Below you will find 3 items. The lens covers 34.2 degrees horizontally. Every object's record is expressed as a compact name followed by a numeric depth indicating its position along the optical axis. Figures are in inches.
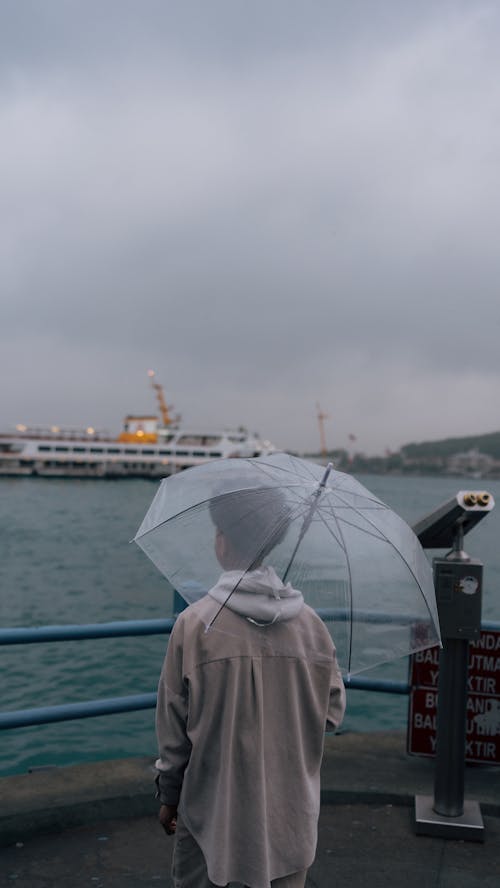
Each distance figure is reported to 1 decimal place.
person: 69.3
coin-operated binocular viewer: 122.5
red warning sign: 145.2
